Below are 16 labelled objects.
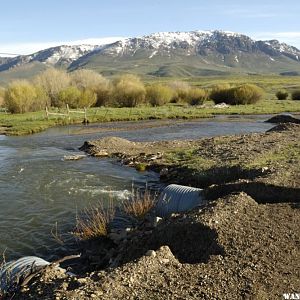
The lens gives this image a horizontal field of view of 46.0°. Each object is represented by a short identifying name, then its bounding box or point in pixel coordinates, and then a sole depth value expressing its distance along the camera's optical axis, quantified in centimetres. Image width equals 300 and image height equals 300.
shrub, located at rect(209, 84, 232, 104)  6310
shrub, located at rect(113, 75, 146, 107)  5896
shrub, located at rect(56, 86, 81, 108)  5575
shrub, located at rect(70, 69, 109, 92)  6241
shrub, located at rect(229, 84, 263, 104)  6059
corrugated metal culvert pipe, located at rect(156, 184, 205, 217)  1242
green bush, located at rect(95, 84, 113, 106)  6049
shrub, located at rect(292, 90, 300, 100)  6781
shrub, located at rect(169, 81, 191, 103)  6425
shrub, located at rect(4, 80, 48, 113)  5081
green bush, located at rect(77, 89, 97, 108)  5614
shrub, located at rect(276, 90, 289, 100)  6865
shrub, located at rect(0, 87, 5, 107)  6210
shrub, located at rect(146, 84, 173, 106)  6004
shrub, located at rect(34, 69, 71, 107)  5851
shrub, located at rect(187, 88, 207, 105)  6261
